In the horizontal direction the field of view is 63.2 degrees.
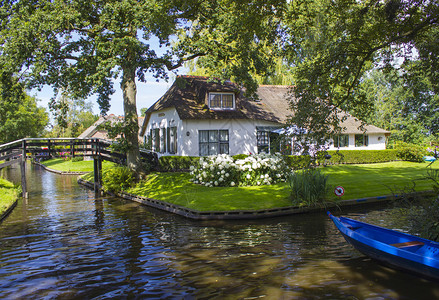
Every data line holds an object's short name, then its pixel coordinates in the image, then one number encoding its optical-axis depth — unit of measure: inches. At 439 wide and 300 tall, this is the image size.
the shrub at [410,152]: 1253.7
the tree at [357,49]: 461.7
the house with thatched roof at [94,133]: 2464.3
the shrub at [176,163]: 1074.7
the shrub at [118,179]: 844.0
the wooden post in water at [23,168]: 838.0
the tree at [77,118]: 3306.6
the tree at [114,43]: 706.2
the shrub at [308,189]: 581.0
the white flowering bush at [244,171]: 744.7
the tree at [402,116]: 1994.3
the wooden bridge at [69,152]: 851.1
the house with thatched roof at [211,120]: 1175.6
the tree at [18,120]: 2063.2
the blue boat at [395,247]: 300.7
